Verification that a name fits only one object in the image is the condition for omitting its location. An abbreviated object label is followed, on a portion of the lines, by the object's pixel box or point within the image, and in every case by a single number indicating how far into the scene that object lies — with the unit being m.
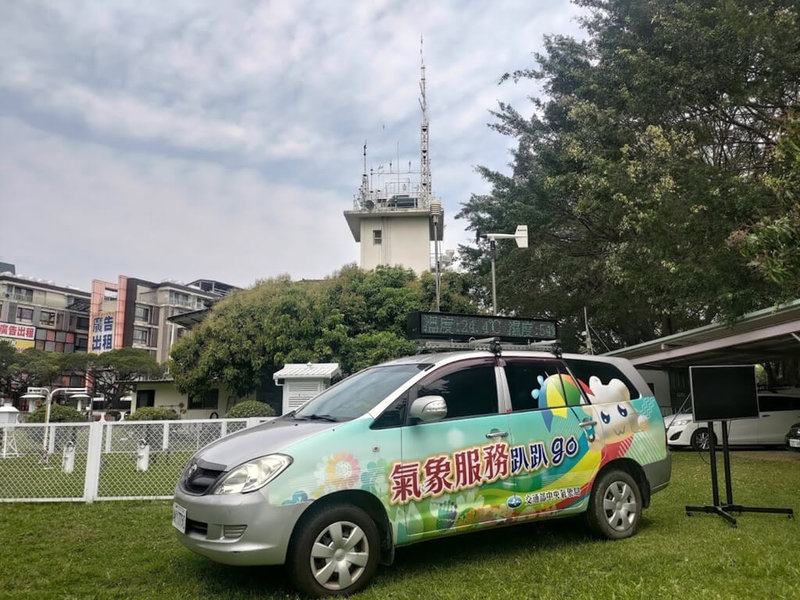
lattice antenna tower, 36.69
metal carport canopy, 11.27
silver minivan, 4.14
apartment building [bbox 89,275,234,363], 69.62
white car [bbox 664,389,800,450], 15.49
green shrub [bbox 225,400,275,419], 14.02
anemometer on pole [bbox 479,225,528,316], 12.45
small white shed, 12.67
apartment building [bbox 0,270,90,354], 67.69
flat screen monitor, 6.65
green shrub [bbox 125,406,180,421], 14.92
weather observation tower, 36.12
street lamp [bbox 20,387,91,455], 23.56
